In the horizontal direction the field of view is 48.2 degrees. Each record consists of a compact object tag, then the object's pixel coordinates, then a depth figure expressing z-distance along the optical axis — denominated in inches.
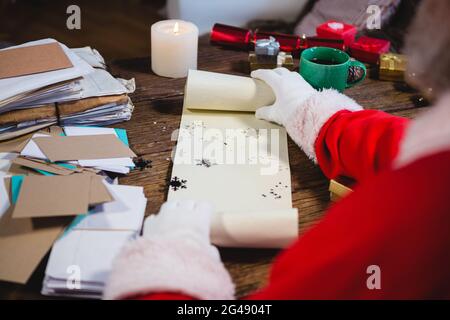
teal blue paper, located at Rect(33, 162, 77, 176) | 36.6
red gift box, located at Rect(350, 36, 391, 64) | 57.1
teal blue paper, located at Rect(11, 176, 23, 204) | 34.0
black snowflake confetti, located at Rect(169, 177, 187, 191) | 37.8
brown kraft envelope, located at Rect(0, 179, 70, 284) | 29.7
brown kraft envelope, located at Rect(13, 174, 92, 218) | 32.1
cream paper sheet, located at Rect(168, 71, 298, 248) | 32.5
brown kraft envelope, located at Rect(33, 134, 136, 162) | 38.4
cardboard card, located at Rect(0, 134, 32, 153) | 39.8
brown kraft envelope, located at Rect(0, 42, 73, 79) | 43.3
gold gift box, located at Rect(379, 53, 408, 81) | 54.2
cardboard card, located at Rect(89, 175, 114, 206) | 33.6
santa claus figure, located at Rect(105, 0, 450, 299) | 21.1
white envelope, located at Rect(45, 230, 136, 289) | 29.7
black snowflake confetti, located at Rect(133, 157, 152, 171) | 40.3
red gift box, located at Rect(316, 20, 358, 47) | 58.1
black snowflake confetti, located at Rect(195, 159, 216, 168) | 40.4
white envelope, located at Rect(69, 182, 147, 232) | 32.9
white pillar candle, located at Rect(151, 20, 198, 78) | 51.5
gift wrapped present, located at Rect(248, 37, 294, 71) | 53.1
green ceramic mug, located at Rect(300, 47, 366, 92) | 47.6
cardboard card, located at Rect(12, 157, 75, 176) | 36.8
